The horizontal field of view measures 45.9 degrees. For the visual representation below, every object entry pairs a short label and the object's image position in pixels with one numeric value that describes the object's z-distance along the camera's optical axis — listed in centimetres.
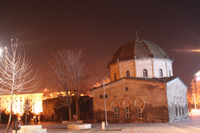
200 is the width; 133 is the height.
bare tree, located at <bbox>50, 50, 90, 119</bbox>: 4422
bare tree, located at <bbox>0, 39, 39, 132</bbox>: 2270
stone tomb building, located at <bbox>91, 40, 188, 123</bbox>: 3559
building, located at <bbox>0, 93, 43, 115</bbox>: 8831
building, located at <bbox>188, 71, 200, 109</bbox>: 8493
